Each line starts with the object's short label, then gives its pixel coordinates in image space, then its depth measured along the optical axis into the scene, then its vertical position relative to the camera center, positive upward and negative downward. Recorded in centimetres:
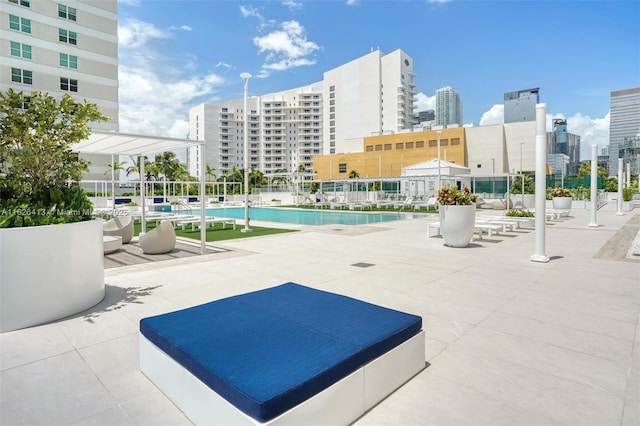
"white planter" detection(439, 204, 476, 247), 916 -69
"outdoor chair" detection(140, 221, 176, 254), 841 -96
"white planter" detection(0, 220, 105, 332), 389 -83
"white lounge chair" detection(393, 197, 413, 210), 2578 -56
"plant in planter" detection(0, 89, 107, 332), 395 -22
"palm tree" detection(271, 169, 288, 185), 8456 +411
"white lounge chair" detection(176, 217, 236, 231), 1321 -87
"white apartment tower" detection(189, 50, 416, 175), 8862 +2132
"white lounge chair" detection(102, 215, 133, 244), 995 -81
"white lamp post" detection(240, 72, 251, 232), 1322 +194
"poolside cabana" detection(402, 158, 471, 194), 2871 +203
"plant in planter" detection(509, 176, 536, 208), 2669 +27
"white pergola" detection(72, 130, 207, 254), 749 +125
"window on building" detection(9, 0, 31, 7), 3279 +1745
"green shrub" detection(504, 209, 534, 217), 1662 -84
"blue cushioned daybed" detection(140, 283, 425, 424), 204 -102
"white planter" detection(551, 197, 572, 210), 2070 -40
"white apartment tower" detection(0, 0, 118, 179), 3266 +1412
